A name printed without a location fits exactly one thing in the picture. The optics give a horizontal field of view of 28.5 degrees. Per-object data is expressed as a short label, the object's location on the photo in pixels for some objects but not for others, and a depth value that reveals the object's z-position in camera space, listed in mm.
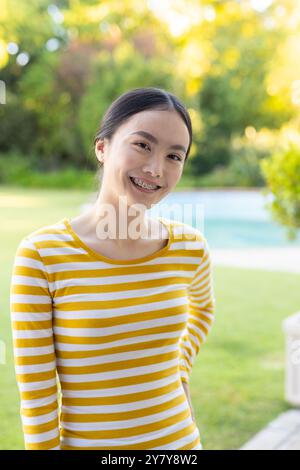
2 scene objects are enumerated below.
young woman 1107
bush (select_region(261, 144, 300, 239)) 3402
